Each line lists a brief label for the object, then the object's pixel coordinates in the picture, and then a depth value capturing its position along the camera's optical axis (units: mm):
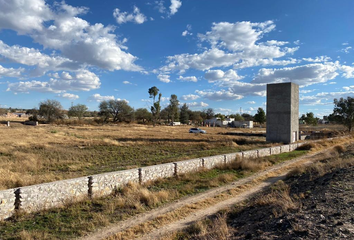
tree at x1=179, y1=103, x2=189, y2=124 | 112938
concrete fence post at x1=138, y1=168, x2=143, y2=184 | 10805
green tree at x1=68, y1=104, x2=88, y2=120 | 93125
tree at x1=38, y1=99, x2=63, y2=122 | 76812
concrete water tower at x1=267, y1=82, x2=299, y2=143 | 32938
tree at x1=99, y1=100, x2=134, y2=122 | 92875
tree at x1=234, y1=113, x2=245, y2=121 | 125519
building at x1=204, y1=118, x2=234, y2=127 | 103556
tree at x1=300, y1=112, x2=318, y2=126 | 79375
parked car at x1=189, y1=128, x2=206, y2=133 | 51900
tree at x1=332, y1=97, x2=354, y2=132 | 44659
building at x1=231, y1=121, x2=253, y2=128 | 94812
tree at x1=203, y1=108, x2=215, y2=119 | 136875
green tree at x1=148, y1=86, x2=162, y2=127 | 89850
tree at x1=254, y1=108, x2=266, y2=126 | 88575
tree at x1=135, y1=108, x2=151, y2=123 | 102594
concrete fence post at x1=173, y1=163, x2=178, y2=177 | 12734
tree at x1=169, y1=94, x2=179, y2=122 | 108438
